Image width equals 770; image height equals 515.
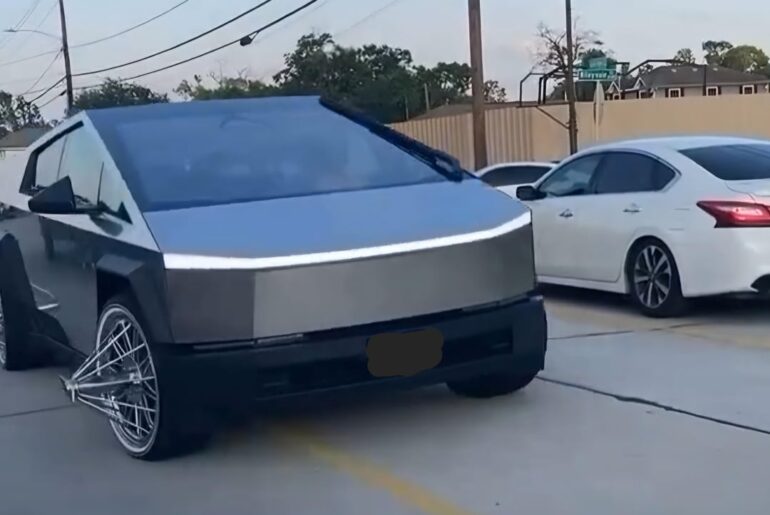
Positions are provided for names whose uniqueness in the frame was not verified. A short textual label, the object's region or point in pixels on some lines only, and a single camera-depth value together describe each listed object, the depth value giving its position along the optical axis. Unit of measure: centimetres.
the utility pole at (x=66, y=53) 4831
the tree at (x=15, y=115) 7368
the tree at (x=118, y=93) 4366
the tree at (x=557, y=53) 4912
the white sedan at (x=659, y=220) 792
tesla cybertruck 480
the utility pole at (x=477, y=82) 2291
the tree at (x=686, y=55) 10360
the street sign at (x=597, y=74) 2578
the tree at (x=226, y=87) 5019
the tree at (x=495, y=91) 7944
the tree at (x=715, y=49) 10738
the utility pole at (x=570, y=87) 3212
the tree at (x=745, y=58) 10206
